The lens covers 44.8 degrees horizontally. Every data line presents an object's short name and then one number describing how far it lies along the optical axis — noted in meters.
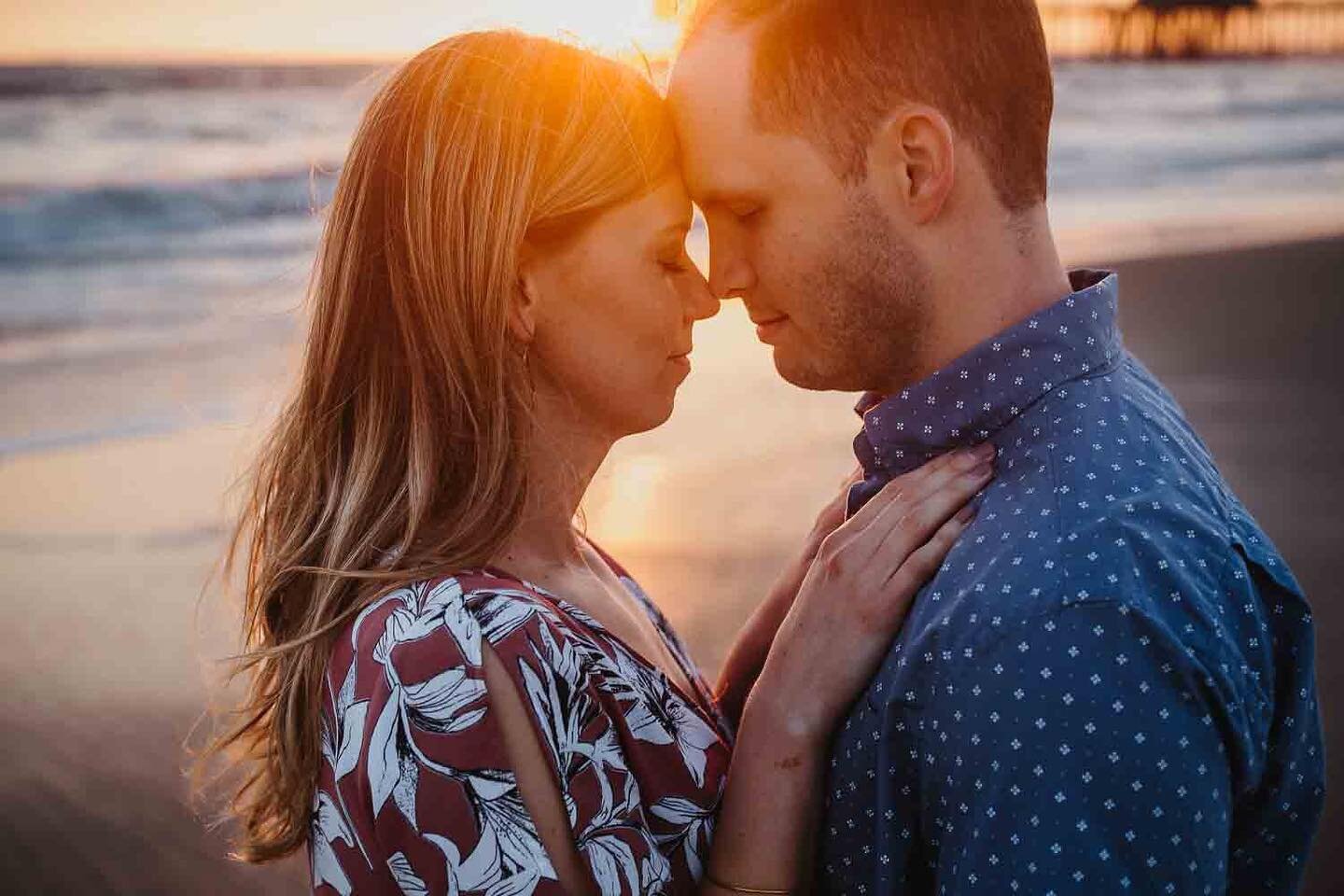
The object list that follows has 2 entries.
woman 0.75
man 0.66
